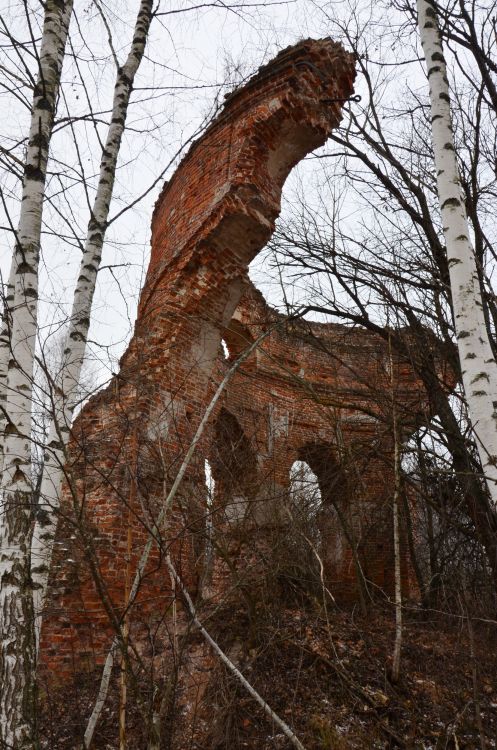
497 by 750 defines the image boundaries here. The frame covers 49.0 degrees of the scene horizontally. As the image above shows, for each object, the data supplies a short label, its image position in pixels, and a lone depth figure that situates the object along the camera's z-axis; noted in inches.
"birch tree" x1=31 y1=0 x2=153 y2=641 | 135.1
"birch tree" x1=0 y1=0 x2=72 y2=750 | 108.3
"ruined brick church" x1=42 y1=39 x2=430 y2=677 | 198.1
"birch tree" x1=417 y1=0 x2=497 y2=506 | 136.9
